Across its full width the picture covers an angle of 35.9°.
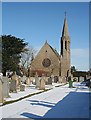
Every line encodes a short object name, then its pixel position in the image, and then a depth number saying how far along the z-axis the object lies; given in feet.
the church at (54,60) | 140.80
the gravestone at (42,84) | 54.59
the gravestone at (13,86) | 42.97
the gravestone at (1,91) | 28.08
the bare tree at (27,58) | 125.03
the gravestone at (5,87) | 32.67
